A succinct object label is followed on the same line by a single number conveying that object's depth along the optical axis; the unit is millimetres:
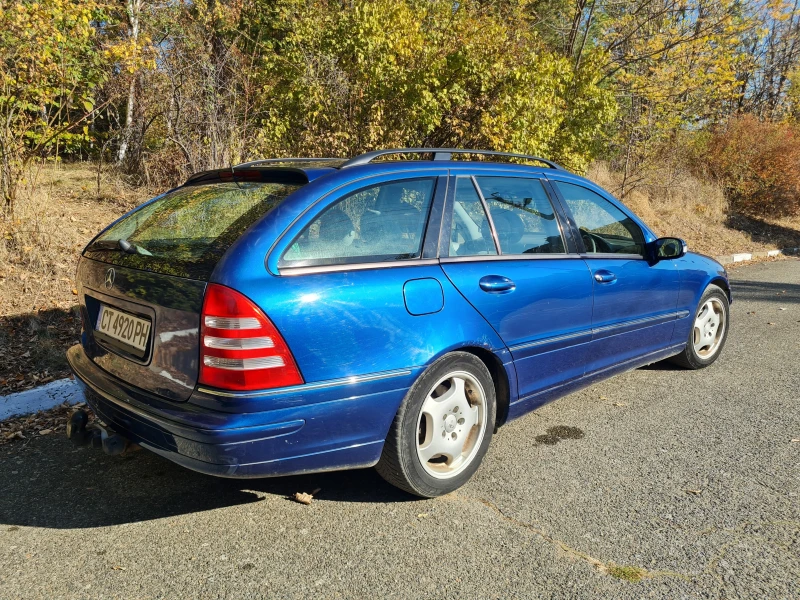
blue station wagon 2566
